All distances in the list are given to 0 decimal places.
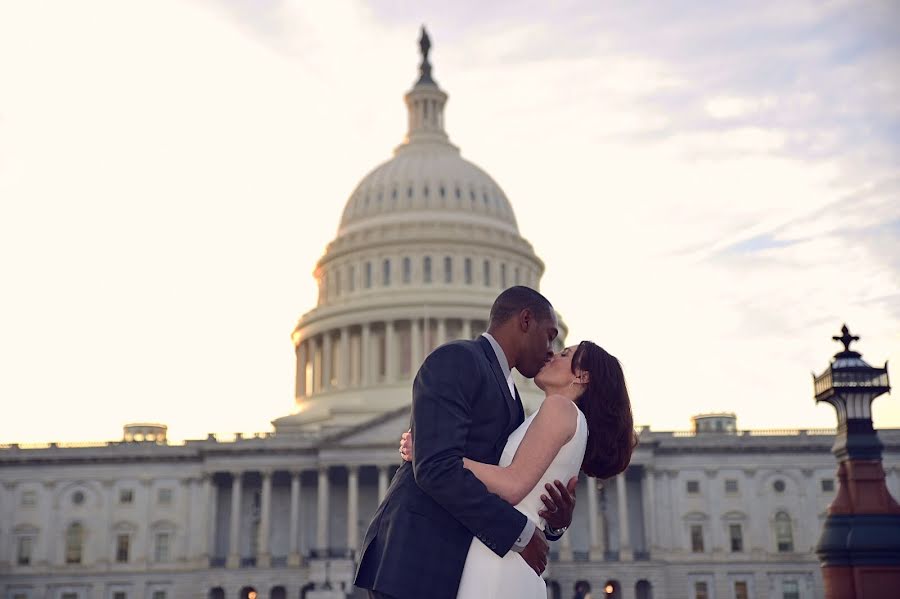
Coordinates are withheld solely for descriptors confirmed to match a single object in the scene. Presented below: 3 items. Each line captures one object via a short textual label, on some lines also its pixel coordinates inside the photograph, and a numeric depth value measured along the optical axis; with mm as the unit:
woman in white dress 6863
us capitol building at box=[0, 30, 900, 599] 86438
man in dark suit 6684
